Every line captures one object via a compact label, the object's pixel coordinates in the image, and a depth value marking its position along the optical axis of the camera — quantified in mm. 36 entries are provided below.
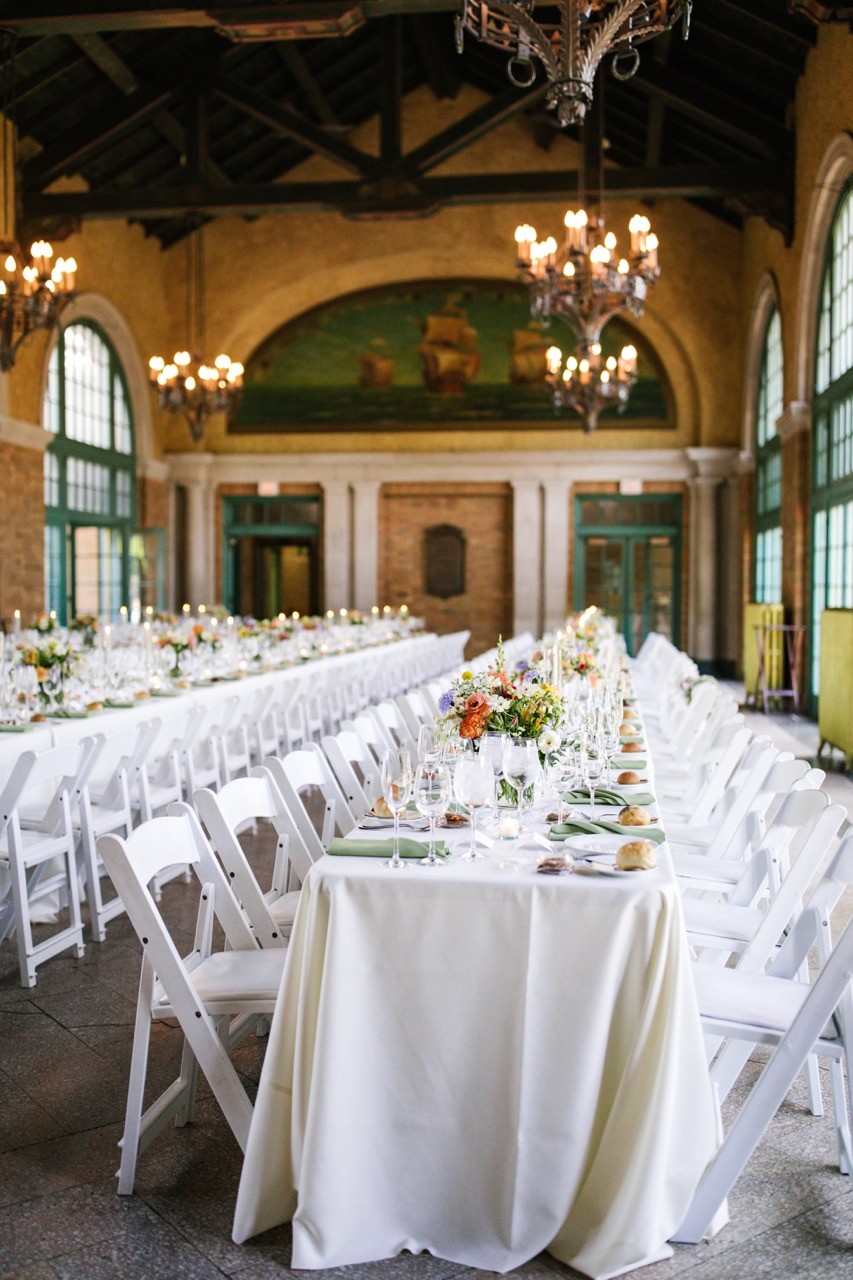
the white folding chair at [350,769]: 4168
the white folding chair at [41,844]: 4195
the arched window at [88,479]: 15141
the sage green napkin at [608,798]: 3656
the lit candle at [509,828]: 3096
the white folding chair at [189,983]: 2740
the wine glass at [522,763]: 3086
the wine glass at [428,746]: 3248
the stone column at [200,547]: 18734
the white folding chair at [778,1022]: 2531
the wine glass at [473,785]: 2889
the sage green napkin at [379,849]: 2861
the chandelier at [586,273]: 8383
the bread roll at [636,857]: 2723
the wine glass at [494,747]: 3549
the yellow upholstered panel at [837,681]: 8898
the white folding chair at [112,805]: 4719
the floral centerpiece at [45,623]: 8709
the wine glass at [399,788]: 2924
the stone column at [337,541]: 18578
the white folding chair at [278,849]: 3141
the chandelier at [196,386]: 13070
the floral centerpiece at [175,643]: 8688
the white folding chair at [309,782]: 3693
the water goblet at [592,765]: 3705
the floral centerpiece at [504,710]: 3648
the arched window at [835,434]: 11062
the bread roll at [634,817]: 3291
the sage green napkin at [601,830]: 3123
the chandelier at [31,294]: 8945
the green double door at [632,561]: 18359
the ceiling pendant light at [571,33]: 4723
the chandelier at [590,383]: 10820
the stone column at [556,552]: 18172
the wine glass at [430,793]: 2900
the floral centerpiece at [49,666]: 6227
